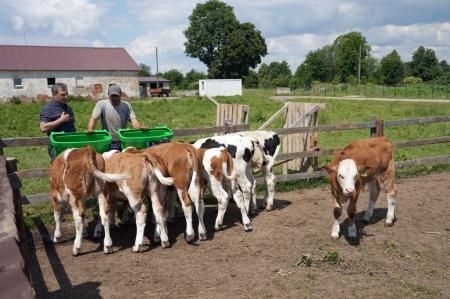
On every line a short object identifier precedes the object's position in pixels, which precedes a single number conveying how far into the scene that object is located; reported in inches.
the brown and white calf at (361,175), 238.2
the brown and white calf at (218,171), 270.2
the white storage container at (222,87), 2242.9
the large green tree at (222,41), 3235.7
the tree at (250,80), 3421.8
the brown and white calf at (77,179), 231.5
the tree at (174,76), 4237.2
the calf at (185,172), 251.0
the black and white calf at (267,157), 321.1
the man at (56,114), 276.1
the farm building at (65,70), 1839.3
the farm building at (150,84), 2625.5
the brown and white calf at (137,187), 235.6
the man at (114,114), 290.2
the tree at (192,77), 3983.8
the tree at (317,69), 4099.4
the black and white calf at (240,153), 289.4
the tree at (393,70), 3441.7
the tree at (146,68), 5166.3
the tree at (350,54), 3806.1
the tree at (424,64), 3624.3
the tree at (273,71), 4871.6
